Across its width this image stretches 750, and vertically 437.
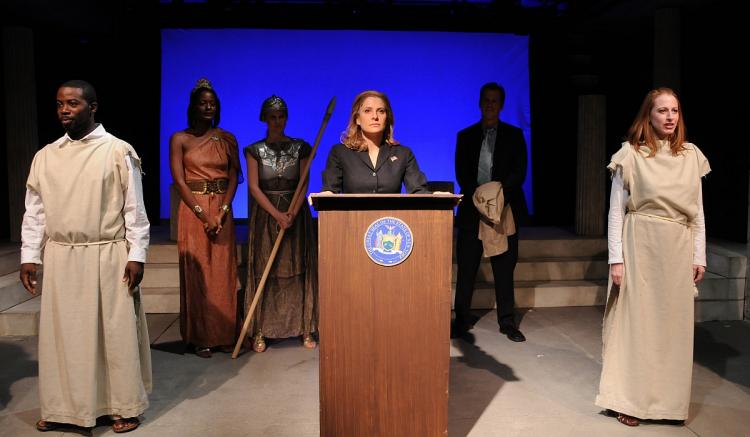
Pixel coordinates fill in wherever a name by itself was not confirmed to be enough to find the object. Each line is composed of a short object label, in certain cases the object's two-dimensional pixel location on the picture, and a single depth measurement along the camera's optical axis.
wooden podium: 2.43
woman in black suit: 2.78
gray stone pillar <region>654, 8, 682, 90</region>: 6.33
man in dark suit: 4.39
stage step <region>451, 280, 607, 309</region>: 5.42
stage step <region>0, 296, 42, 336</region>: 4.60
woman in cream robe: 3.06
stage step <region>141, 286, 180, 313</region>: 5.21
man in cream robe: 2.93
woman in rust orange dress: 4.07
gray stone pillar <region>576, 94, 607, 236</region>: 6.48
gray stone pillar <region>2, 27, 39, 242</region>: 6.28
